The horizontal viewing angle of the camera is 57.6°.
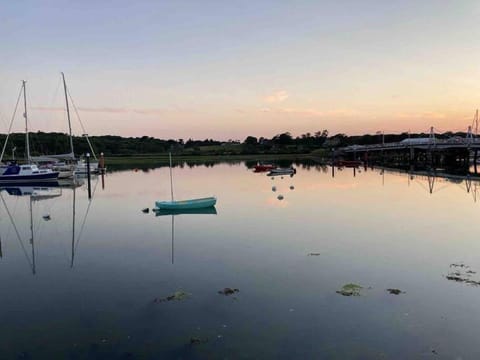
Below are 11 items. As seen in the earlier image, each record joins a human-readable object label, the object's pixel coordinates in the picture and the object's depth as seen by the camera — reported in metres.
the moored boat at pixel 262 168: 69.92
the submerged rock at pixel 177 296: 12.20
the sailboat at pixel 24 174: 51.62
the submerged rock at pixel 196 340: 9.50
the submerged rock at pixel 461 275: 13.26
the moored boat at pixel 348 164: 87.82
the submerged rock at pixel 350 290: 12.44
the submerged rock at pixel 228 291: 12.63
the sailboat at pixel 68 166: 58.01
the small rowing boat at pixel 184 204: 28.28
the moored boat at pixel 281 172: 60.44
